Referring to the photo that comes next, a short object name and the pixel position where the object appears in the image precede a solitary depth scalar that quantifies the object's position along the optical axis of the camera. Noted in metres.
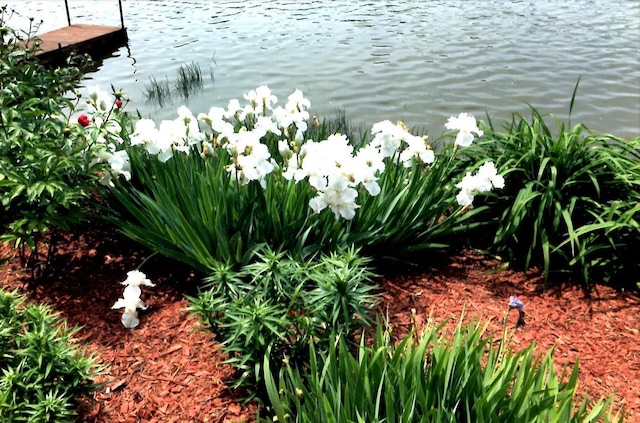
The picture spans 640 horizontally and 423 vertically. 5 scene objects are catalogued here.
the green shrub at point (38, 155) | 3.10
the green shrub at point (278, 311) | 2.51
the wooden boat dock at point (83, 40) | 11.34
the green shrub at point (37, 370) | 2.26
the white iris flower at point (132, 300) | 3.02
